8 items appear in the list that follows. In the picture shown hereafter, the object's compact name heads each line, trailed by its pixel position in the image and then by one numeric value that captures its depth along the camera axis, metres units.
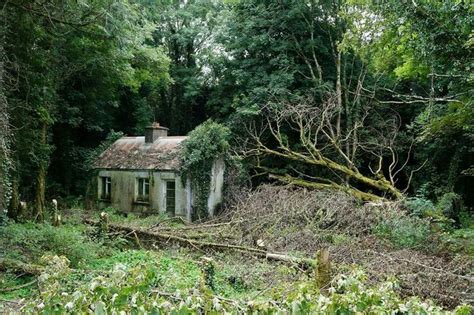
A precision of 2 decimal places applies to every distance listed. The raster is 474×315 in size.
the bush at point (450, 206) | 15.72
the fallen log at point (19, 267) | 10.16
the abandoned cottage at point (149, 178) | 20.31
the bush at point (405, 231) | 12.24
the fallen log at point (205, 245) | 10.81
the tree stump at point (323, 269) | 7.96
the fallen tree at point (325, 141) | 18.90
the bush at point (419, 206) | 14.41
